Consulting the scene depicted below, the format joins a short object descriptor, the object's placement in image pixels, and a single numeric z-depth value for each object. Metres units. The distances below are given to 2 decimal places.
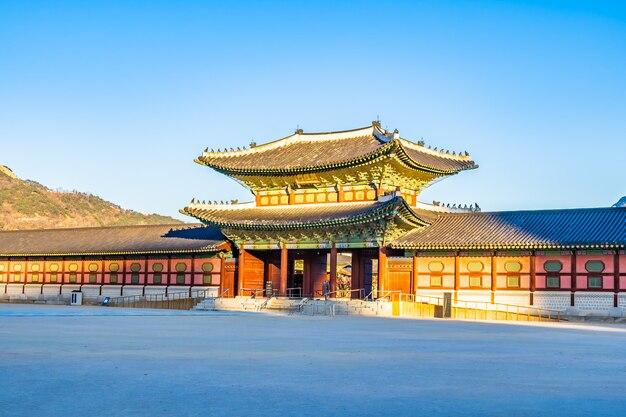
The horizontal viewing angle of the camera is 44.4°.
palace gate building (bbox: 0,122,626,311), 40.16
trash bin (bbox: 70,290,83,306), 55.06
